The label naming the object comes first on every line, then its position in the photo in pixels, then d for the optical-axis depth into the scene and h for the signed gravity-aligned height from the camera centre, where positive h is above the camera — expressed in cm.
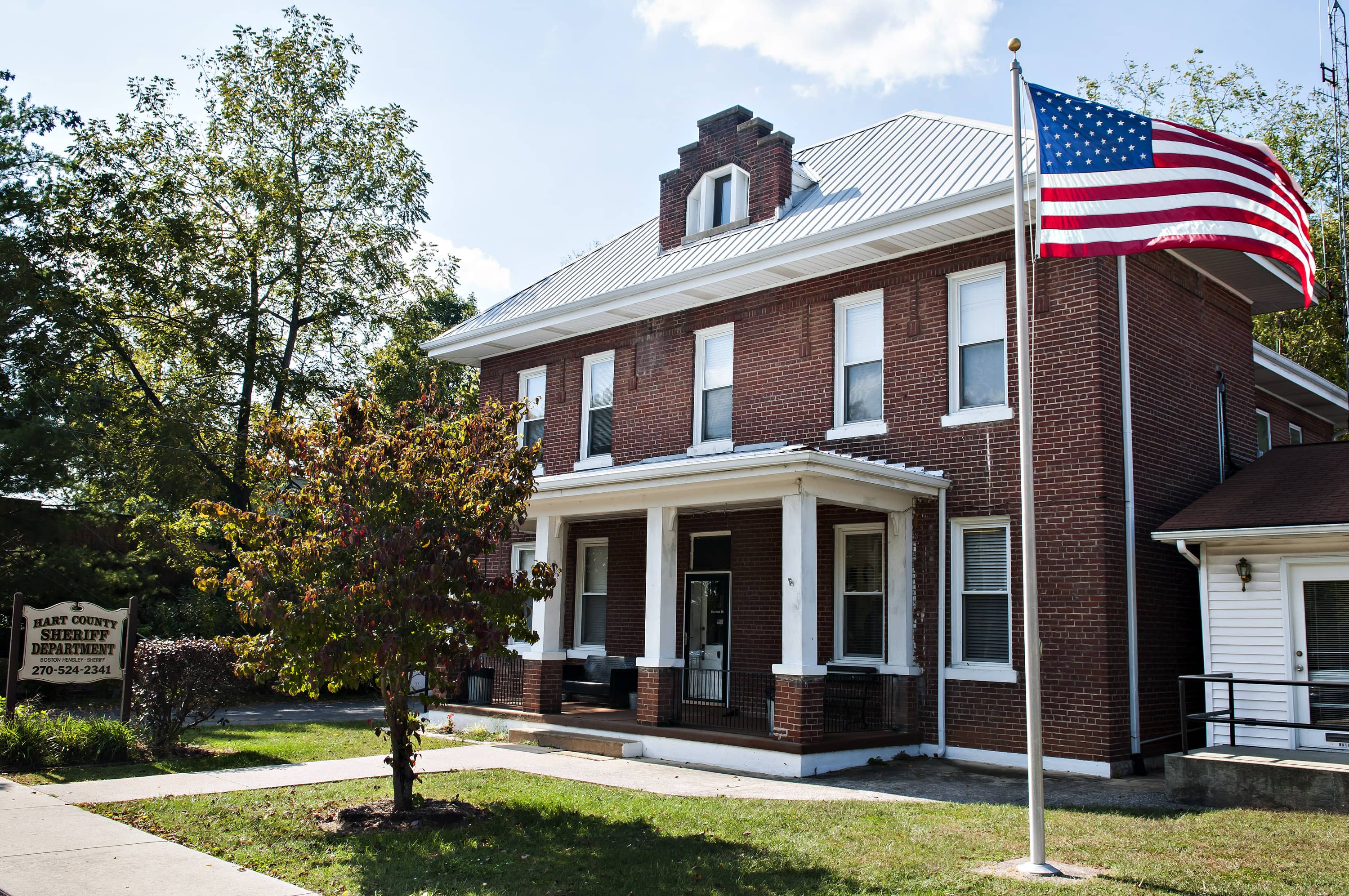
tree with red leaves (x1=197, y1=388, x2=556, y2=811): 830 +28
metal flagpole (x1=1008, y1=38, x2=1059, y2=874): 677 +9
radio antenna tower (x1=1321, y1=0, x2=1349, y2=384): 1756 +924
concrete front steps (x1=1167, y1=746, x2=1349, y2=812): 902 -158
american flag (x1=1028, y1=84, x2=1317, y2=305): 788 +334
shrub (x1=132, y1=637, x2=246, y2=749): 1181 -112
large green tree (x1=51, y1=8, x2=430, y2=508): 2286 +766
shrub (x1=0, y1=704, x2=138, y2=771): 1086 -170
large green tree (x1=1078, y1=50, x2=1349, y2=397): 2616 +1192
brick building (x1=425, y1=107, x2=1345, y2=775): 1177 +172
